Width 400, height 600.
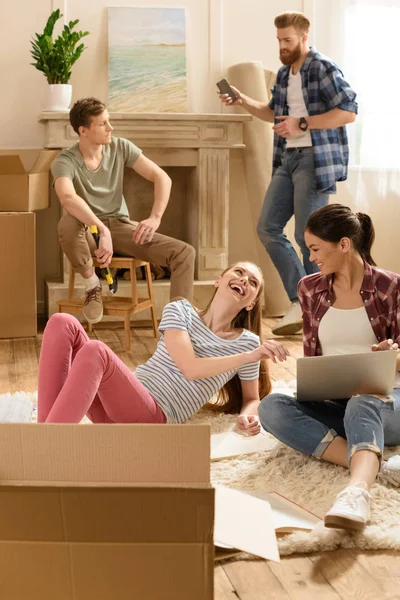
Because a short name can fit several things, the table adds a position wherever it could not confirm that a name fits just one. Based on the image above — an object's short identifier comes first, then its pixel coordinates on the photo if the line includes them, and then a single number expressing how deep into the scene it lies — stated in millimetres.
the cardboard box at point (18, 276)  4566
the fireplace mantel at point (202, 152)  5023
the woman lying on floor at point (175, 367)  2260
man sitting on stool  4336
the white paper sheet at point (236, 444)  2664
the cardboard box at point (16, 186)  4594
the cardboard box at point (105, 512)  1374
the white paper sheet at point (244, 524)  1845
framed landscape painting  5141
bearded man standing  4434
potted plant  4773
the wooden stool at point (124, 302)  4340
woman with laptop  2516
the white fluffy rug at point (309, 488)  2027
